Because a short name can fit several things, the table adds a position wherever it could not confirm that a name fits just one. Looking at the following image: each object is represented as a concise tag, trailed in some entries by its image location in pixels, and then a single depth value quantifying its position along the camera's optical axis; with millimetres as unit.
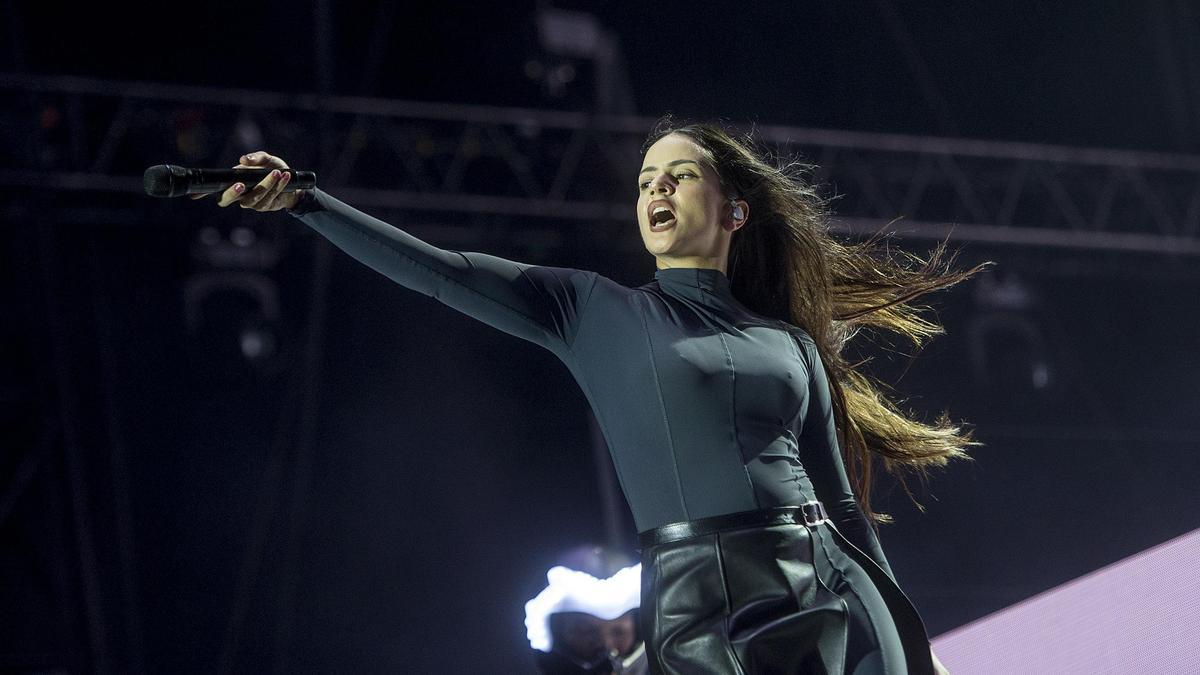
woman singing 4983
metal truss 12516
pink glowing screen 5270
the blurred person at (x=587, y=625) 6511
